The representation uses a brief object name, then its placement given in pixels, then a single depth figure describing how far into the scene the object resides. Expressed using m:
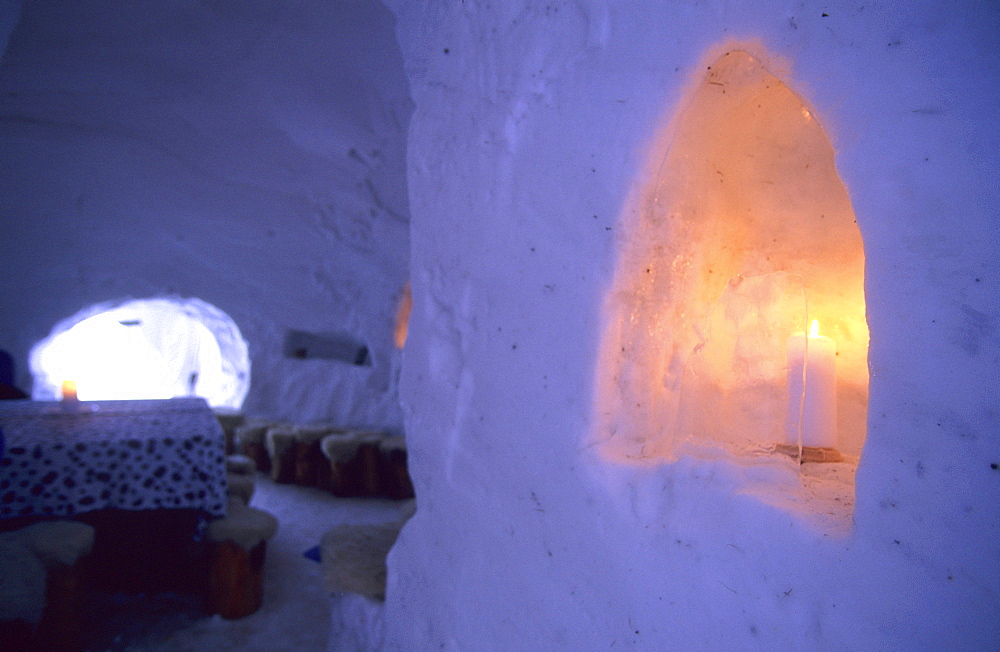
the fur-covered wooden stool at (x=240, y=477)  3.33
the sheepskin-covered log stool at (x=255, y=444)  5.39
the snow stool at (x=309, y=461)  5.01
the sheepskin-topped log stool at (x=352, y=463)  4.69
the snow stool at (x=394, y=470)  4.70
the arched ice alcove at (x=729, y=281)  1.18
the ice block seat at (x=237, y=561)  2.55
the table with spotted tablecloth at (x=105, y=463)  2.23
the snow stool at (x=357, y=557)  1.85
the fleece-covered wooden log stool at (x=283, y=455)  5.07
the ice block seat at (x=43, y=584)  1.64
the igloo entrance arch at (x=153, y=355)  6.15
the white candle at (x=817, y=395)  1.11
